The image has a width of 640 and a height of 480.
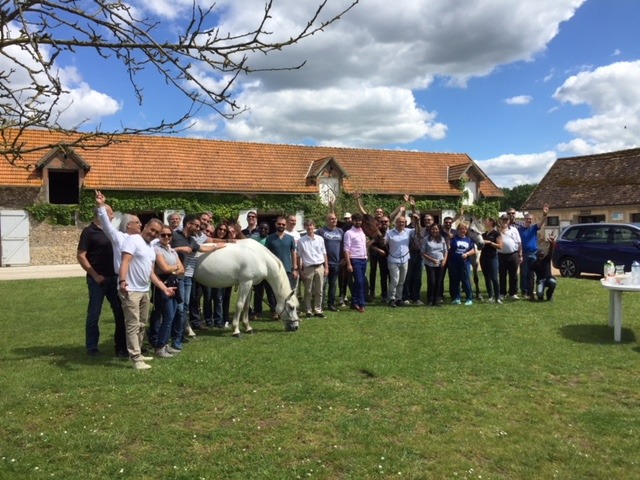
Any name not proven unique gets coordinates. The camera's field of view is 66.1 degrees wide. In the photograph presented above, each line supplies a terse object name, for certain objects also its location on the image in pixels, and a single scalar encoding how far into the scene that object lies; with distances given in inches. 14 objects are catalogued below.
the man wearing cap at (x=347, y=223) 392.2
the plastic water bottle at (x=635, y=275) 276.2
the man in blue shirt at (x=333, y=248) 365.1
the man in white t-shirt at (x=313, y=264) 341.7
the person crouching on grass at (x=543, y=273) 393.7
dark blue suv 520.4
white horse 295.6
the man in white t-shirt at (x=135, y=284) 219.9
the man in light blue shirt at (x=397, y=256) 373.4
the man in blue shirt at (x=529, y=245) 405.7
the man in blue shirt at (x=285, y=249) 337.1
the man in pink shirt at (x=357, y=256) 360.2
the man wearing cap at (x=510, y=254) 391.5
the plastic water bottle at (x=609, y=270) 294.8
